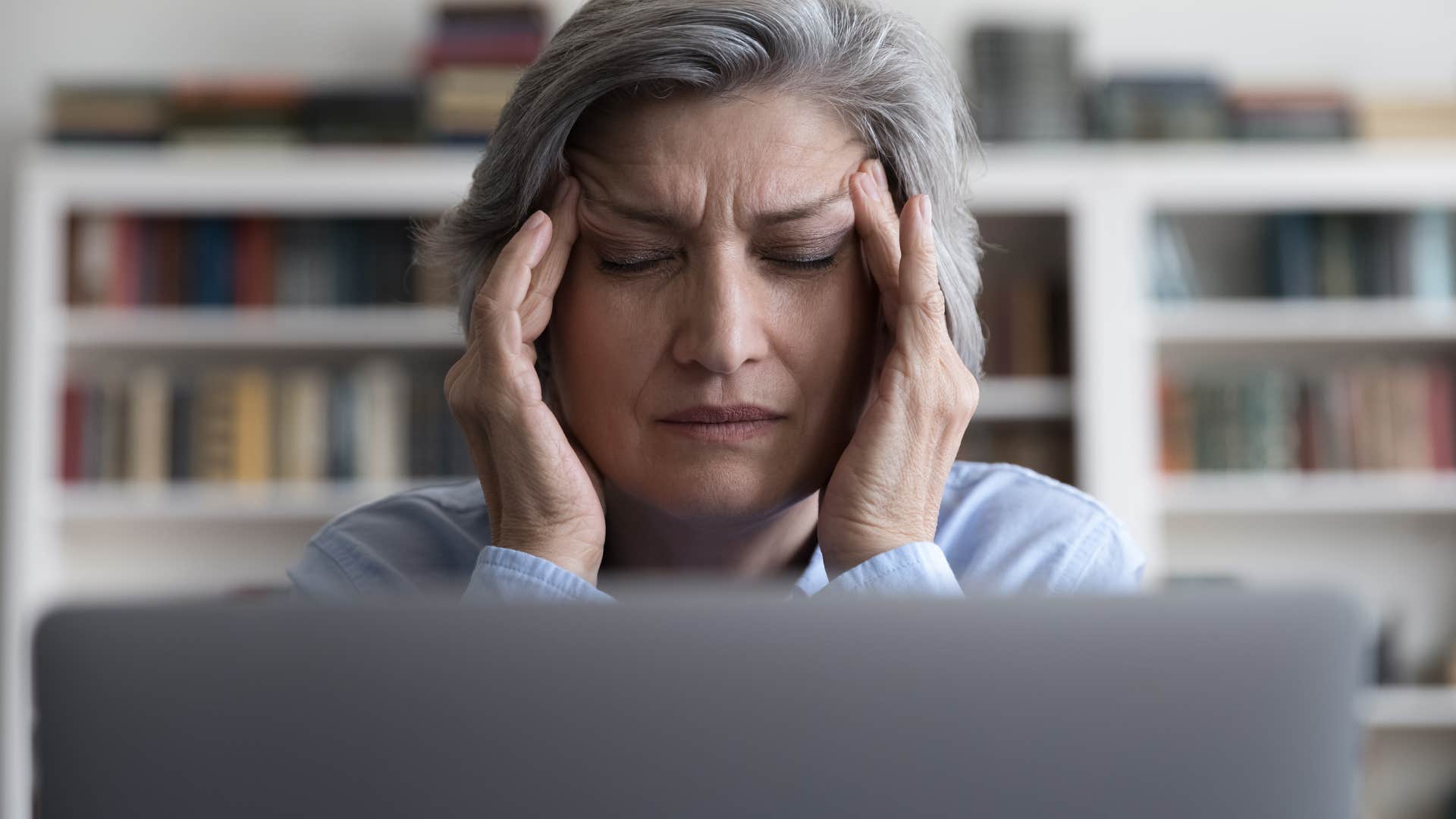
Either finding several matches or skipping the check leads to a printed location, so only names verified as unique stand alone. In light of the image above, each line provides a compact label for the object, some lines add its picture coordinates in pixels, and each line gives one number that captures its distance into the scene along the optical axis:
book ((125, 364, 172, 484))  3.01
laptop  0.47
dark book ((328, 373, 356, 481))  3.04
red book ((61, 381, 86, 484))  2.99
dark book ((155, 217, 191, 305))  3.09
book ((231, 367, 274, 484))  3.03
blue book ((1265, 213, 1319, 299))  3.10
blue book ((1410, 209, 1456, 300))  3.06
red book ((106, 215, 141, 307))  3.06
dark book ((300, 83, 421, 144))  3.03
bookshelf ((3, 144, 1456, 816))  2.95
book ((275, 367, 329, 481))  3.04
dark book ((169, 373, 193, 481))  3.03
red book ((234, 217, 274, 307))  3.09
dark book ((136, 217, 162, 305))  3.08
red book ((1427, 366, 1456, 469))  3.03
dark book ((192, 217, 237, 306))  3.08
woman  1.04
